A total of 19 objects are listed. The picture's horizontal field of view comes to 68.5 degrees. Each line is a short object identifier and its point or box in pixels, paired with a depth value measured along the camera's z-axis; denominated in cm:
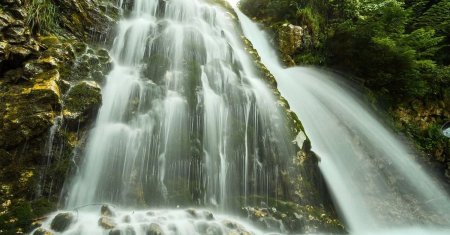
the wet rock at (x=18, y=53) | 561
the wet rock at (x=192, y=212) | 516
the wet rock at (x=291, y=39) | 1190
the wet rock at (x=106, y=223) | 443
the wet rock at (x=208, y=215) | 518
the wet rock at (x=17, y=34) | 573
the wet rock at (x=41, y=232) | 421
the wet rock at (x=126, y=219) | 468
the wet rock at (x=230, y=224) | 506
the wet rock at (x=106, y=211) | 478
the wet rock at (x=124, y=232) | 431
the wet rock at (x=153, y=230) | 445
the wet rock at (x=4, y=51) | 543
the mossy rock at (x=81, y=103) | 546
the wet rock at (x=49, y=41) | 639
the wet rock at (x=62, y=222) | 435
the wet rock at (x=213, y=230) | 477
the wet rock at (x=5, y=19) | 569
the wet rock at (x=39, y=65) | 557
